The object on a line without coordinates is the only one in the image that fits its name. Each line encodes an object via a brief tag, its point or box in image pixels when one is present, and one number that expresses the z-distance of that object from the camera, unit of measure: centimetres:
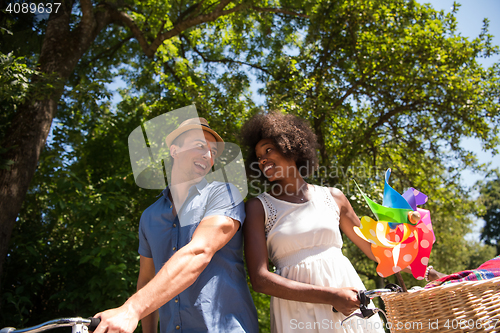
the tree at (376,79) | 529
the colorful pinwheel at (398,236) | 151
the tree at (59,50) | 335
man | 131
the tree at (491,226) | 2772
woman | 169
